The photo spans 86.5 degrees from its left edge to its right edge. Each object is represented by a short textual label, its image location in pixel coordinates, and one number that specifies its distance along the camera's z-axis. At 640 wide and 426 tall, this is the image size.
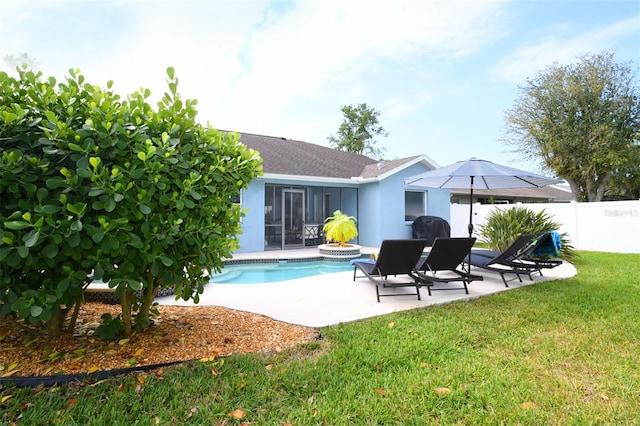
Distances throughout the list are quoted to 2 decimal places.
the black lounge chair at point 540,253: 7.72
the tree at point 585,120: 24.28
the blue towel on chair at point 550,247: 7.75
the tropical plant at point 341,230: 12.84
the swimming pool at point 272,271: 9.08
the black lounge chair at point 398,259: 5.75
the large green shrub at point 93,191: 2.64
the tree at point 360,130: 37.00
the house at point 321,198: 13.79
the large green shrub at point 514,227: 11.06
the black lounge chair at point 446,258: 6.27
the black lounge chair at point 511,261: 7.26
